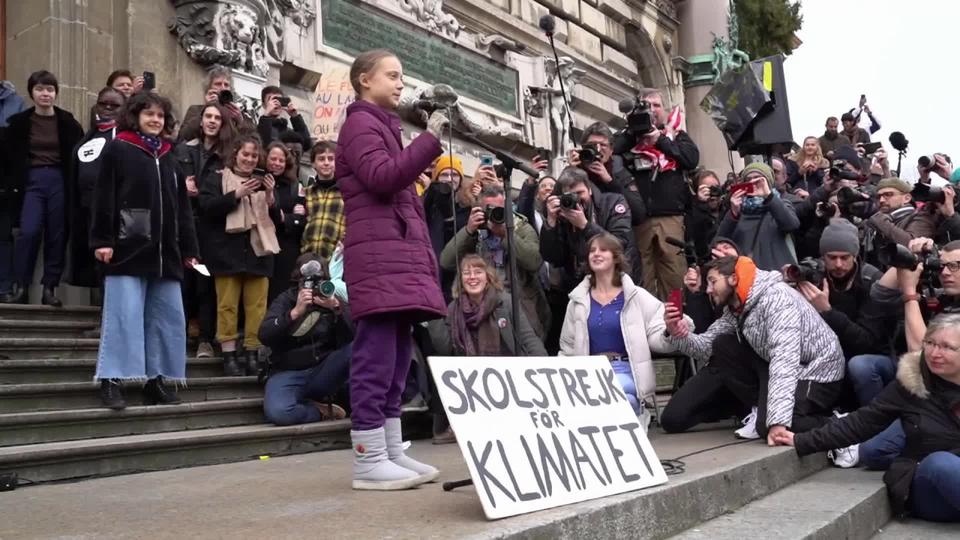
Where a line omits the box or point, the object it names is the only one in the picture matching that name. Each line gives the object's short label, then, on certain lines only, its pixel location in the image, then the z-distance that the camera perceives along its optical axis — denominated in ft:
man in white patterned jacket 16.85
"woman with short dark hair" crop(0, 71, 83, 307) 19.58
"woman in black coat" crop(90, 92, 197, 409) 15.65
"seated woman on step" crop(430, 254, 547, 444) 18.21
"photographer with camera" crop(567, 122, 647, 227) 22.44
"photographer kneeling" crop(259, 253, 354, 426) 17.47
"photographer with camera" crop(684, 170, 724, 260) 24.48
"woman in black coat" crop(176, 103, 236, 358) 19.83
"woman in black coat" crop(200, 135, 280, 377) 19.19
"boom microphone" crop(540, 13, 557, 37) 24.97
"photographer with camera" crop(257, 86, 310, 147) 23.48
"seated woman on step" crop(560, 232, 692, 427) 17.92
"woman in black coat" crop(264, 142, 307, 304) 21.12
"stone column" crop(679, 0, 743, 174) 60.80
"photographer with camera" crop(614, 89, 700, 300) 24.16
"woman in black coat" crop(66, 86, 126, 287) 18.47
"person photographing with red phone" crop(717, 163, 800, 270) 20.79
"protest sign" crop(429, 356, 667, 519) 9.86
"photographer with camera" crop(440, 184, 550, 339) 19.25
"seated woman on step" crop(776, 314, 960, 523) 14.02
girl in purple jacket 11.33
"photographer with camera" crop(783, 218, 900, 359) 17.65
